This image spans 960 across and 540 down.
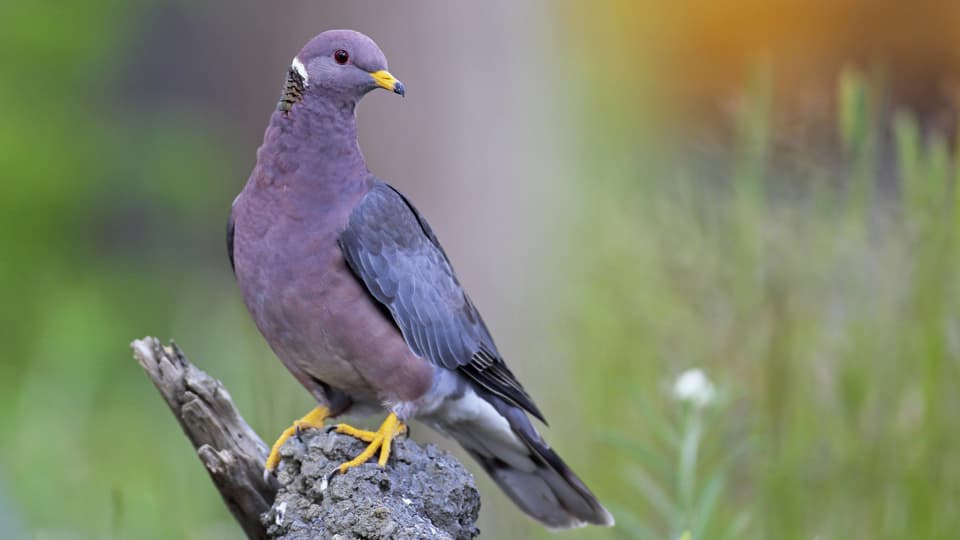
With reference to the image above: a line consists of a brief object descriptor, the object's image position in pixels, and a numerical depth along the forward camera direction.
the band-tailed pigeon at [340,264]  5.99
